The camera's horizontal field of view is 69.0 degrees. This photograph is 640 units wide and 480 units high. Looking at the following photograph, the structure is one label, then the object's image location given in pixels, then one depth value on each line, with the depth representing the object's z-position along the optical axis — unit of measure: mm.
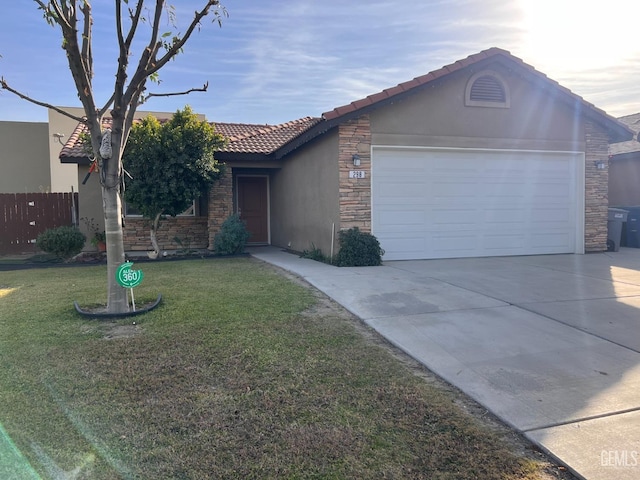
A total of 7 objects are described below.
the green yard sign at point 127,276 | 6184
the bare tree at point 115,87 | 5859
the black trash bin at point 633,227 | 14031
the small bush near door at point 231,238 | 12867
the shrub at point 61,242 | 12117
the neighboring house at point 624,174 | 15852
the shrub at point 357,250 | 10078
